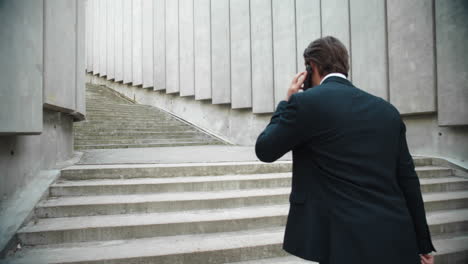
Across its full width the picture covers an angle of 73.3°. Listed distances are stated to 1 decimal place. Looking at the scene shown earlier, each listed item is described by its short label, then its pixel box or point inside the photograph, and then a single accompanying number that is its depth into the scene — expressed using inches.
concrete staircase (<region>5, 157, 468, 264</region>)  105.0
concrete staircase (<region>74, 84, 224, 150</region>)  287.4
